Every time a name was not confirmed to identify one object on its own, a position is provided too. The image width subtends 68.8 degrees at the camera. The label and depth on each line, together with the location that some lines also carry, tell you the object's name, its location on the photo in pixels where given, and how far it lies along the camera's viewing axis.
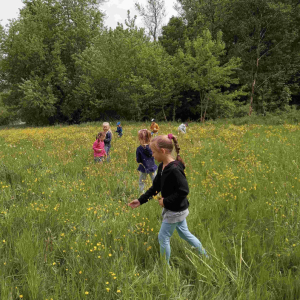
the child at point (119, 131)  10.91
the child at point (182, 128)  11.77
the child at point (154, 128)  9.80
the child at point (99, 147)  6.94
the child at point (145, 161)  4.79
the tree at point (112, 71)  25.59
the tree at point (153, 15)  33.19
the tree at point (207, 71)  20.36
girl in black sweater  2.35
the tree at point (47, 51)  28.86
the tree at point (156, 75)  22.99
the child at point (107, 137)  7.37
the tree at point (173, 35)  28.50
